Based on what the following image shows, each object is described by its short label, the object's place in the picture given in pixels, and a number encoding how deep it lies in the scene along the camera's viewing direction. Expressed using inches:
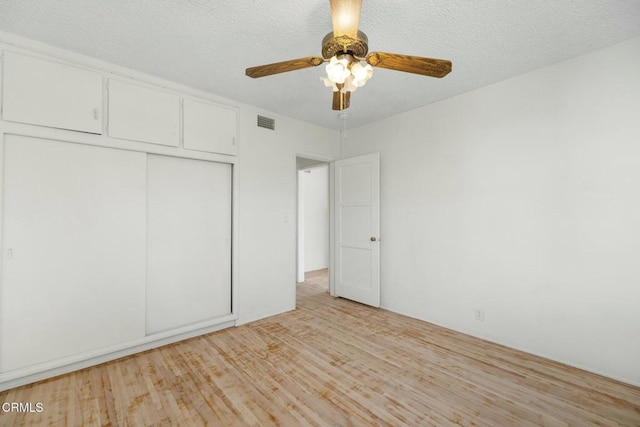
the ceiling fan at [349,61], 54.7
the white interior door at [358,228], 153.9
